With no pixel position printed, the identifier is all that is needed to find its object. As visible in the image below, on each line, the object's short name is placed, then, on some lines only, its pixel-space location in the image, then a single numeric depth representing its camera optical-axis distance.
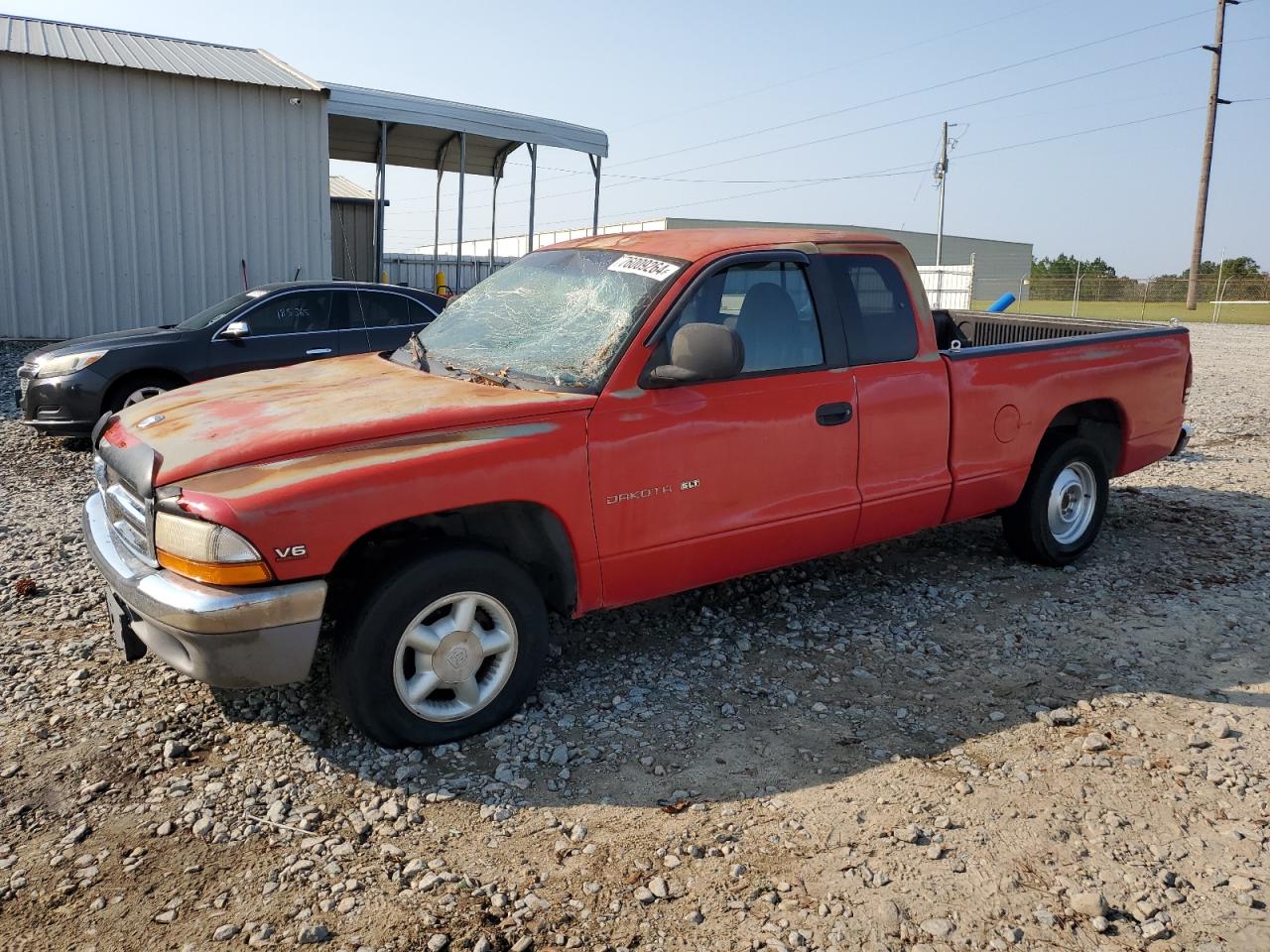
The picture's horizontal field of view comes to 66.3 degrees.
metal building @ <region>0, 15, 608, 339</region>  14.49
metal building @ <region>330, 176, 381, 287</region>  22.66
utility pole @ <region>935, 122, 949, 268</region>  47.72
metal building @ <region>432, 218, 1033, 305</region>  46.44
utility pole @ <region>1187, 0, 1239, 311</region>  37.41
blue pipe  6.90
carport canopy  16.38
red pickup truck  3.20
